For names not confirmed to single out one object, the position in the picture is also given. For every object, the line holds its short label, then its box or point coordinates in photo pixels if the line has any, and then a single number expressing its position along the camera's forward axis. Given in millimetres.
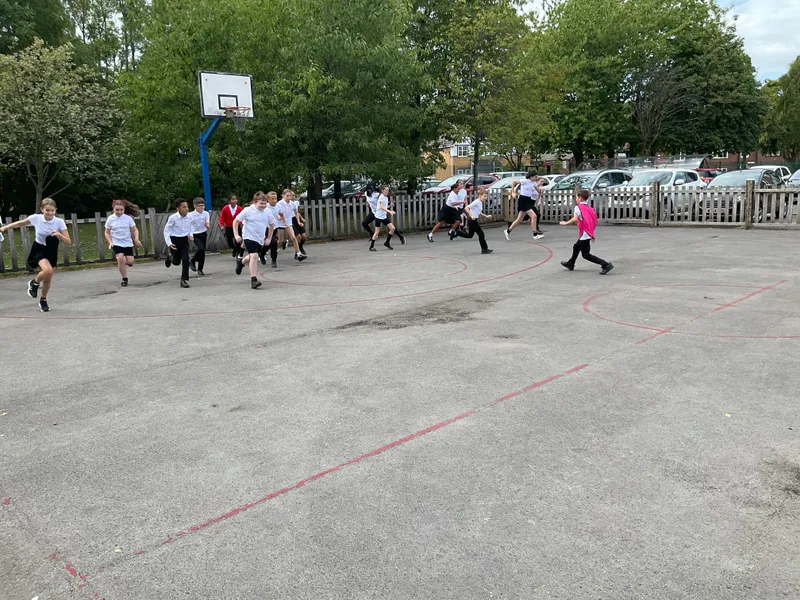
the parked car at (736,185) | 20547
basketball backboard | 17750
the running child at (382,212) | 17234
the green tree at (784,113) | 66625
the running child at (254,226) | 11961
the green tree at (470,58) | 25203
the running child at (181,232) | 12320
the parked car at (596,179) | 26547
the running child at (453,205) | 17781
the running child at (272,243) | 13853
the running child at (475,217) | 15547
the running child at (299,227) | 16125
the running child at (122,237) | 12375
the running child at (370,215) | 17953
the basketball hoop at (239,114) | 18156
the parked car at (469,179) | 31447
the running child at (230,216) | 15781
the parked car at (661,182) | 21875
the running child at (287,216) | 14594
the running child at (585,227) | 11805
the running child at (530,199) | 19156
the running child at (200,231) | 13492
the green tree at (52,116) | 24734
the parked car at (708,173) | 33853
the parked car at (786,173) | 33994
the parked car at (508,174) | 41281
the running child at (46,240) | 10297
